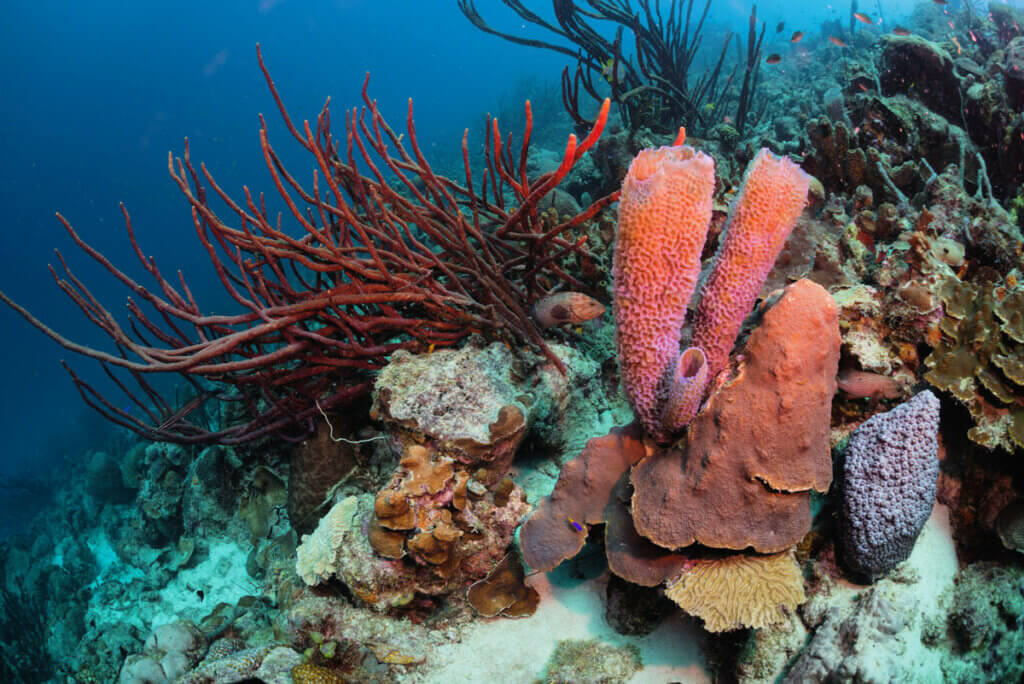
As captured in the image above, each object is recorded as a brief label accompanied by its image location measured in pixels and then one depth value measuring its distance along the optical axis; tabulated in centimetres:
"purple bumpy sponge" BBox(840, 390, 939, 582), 148
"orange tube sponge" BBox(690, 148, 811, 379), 138
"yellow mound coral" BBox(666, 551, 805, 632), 144
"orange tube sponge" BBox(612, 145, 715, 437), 132
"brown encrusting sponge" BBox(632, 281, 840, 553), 138
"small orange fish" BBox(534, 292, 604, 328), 267
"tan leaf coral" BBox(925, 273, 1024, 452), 163
